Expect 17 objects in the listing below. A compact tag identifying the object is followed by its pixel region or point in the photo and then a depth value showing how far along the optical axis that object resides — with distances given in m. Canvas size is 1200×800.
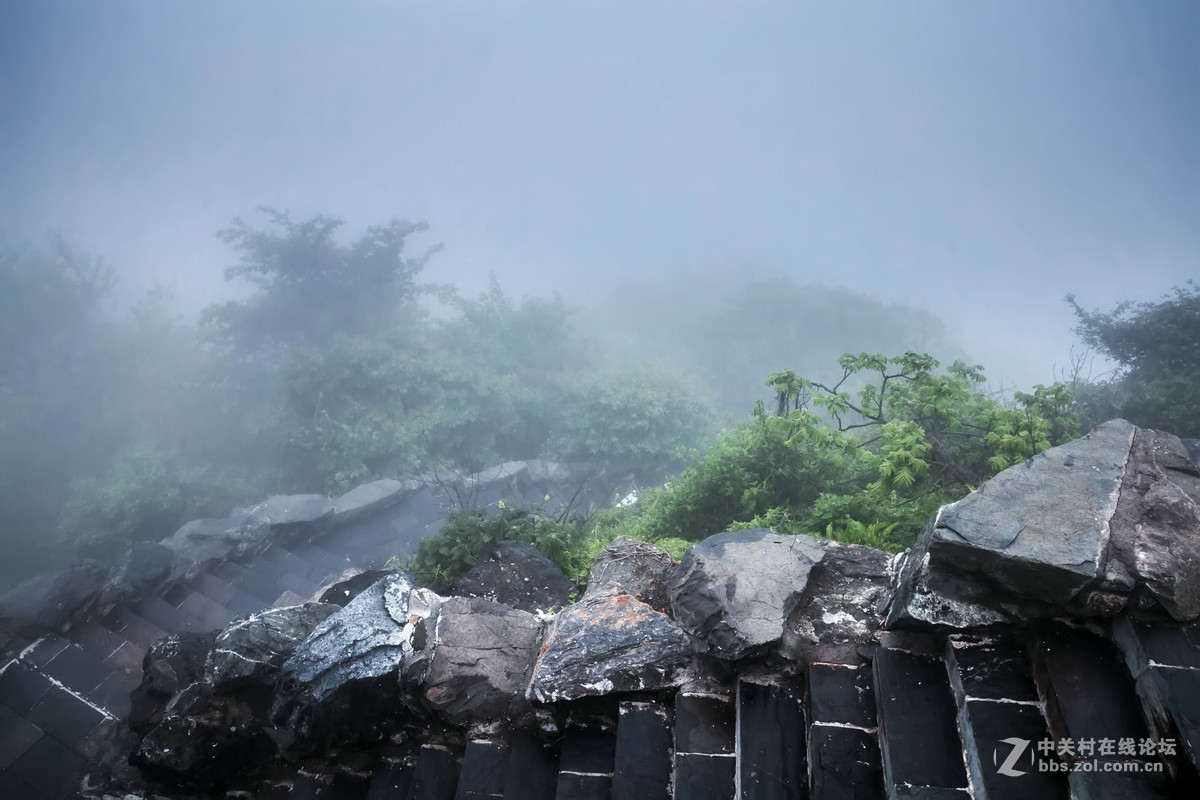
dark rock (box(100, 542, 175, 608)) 5.60
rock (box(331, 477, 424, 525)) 9.14
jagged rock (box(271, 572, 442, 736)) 2.20
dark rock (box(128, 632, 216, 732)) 2.82
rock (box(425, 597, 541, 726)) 2.16
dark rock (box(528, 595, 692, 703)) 1.96
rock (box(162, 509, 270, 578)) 6.61
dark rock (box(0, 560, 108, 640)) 4.91
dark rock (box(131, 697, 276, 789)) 2.39
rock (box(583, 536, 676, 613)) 2.50
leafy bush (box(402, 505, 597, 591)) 3.59
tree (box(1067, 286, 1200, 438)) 5.39
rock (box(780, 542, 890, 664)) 1.89
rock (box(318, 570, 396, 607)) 3.40
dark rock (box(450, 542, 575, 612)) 3.00
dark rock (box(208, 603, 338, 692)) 2.52
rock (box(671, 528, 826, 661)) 1.90
